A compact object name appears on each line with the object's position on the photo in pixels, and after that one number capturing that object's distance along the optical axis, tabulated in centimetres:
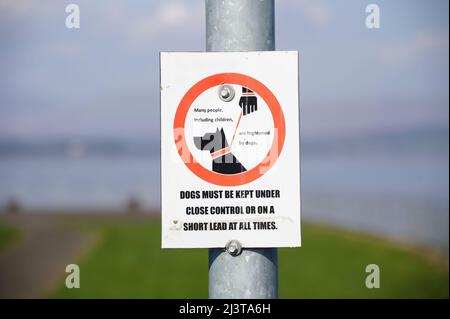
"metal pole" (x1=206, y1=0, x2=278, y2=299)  236
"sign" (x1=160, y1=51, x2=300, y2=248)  246
